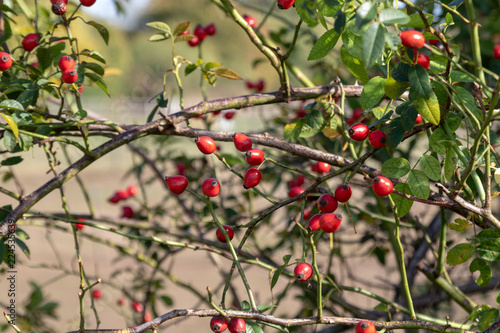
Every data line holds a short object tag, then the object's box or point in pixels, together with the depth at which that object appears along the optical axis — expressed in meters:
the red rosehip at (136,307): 2.33
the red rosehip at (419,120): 1.57
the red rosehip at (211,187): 1.54
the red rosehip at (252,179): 1.55
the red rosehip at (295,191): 1.70
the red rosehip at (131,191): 2.36
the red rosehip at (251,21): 1.88
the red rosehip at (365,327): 1.49
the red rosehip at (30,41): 1.67
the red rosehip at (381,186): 1.49
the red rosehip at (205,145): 1.55
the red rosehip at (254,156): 1.55
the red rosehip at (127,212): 2.23
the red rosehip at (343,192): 1.52
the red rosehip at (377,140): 1.52
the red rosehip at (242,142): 1.56
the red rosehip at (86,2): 1.65
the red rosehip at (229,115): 2.20
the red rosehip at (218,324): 1.50
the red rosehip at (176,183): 1.57
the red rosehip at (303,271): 1.51
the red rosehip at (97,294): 2.52
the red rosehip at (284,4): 1.54
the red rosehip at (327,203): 1.52
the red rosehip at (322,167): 1.70
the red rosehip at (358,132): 1.54
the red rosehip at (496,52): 1.91
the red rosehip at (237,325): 1.49
